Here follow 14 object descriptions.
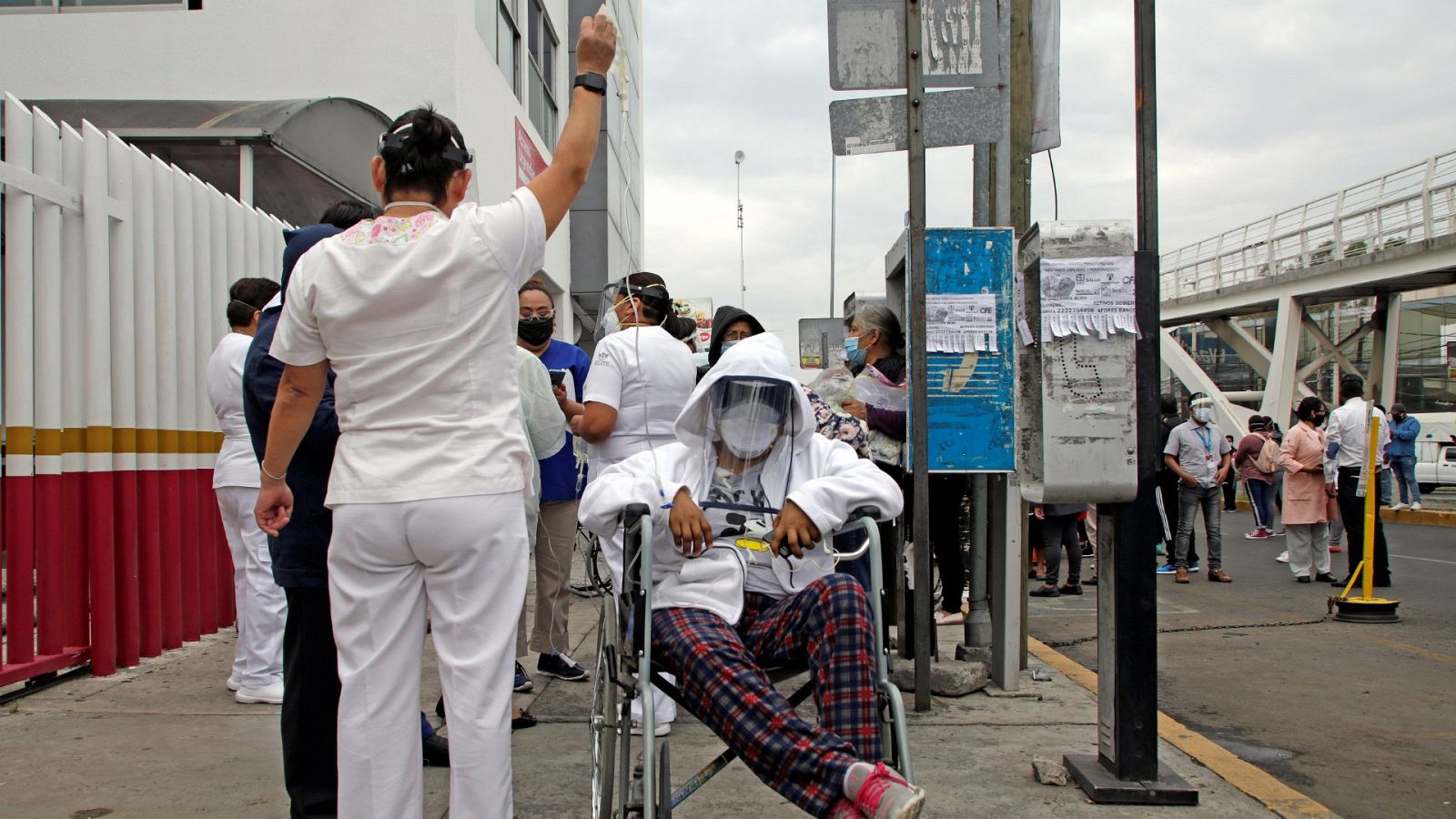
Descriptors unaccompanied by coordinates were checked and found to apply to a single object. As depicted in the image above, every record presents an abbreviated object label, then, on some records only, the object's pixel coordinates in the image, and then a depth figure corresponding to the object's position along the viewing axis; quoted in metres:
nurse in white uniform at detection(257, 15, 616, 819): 2.46
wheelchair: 2.60
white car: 24.34
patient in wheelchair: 2.56
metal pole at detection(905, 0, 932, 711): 4.60
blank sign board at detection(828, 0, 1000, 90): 4.73
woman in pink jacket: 9.84
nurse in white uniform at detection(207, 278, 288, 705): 4.73
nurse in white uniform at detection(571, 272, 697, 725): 4.48
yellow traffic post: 7.76
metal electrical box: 3.53
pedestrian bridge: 23.31
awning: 7.51
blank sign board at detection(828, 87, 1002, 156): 4.81
